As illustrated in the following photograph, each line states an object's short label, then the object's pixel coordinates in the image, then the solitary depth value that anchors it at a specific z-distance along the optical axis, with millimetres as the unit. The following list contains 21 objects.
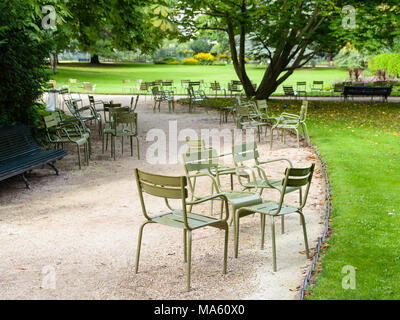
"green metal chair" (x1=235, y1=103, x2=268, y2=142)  11917
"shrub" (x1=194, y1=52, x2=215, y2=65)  64938
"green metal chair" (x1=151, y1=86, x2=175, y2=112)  19109
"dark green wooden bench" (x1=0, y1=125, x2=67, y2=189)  7785
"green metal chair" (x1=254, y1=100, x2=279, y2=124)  12957
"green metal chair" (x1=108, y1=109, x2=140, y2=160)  10180
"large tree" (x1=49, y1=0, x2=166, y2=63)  12602
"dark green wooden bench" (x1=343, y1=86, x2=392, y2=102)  21906
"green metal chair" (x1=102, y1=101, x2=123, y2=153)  10672
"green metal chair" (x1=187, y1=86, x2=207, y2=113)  18969
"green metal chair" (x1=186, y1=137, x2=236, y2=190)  6442
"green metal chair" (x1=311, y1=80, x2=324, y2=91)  25922
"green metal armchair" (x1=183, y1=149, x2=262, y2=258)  5152
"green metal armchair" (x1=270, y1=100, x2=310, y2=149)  11328
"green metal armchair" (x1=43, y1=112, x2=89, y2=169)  9413
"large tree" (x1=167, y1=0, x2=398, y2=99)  18656
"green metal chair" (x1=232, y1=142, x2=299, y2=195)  5820
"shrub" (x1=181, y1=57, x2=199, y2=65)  65562
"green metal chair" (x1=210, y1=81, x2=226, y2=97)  23516
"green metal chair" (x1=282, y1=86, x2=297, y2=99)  21750
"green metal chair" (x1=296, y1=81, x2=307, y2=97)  32750
